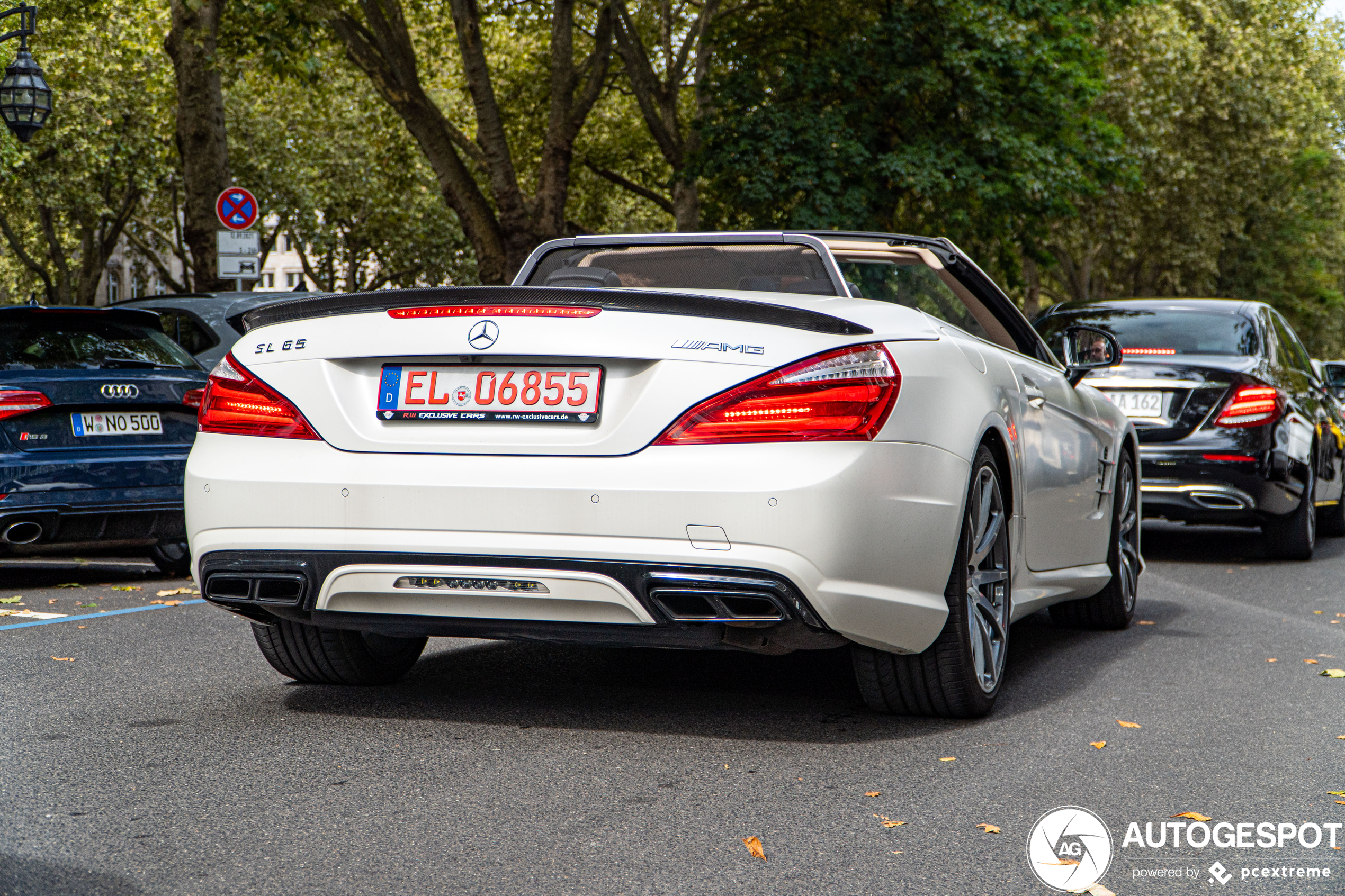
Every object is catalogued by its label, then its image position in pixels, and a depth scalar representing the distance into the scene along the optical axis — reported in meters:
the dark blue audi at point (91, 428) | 7.52
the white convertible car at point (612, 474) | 3.92
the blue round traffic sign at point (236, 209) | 17.03
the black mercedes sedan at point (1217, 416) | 9.51
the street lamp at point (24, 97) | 17.28
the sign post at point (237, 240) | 16.95
